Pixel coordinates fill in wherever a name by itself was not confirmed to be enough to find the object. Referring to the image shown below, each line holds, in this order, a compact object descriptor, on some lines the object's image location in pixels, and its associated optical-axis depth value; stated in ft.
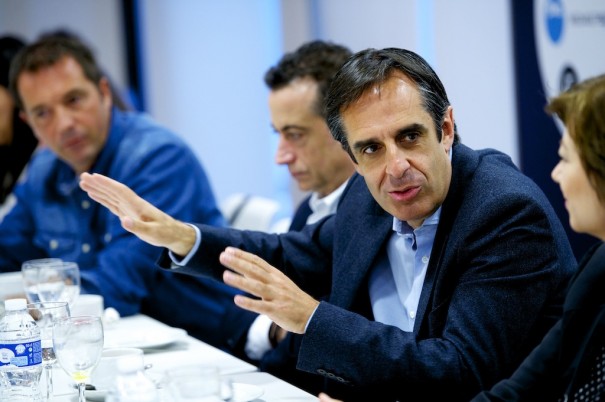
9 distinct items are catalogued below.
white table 9.42
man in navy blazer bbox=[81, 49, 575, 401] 9.22
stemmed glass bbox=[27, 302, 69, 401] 9.40
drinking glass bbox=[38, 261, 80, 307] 10.44
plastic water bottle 9.19
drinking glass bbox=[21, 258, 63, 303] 10.45
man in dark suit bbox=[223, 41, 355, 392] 11.51
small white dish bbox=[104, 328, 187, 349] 10.30
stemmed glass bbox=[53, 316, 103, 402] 9.04
